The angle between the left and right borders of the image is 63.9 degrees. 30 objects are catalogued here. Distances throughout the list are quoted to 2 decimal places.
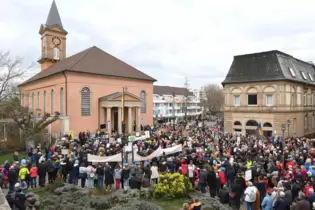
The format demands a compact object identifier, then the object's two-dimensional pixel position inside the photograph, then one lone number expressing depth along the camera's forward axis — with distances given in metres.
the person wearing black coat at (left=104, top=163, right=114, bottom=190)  12.66
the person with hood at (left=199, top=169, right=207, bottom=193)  12.35
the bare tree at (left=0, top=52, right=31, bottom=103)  29.45
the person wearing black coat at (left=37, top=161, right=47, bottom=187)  13.29
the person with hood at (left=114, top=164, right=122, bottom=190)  12.97
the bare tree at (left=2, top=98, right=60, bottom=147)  23.76
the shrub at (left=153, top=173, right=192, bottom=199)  11.43
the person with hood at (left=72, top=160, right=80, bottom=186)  13.71
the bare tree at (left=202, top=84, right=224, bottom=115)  90.81
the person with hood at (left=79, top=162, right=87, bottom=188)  13.17
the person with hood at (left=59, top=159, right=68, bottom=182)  13.76
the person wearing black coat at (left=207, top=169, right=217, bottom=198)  11.88
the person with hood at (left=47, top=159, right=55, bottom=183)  13.58
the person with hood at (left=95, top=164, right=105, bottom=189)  12.95
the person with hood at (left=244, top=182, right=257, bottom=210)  9.64
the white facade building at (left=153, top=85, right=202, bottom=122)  80.66
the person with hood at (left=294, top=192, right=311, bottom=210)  8.13
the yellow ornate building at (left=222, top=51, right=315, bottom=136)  34.78
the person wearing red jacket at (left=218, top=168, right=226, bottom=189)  12.44
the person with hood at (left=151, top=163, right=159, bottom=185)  13.22
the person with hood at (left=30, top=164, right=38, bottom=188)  13.28
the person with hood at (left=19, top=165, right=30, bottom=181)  12.78
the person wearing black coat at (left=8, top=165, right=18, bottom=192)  12.38
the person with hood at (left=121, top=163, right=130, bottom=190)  12.90
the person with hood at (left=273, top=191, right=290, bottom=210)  8.75
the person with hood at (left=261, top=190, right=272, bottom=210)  9.10
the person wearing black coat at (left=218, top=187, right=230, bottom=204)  11.04
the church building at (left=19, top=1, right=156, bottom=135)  33.72
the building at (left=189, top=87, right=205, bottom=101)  138.15
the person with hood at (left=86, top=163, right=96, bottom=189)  13.06
